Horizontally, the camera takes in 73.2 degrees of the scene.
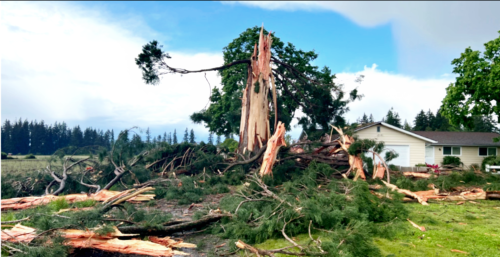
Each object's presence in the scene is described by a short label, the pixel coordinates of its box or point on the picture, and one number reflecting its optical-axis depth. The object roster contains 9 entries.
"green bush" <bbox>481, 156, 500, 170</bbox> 19.23
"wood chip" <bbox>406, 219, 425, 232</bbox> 5.27
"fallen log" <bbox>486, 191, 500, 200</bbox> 8.84
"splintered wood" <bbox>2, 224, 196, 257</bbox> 4.18
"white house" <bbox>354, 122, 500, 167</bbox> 21.48
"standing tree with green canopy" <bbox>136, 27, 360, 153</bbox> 13.24
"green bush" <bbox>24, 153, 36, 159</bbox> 22.73
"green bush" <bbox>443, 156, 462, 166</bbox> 22.10
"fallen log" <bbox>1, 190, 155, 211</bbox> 7.97
